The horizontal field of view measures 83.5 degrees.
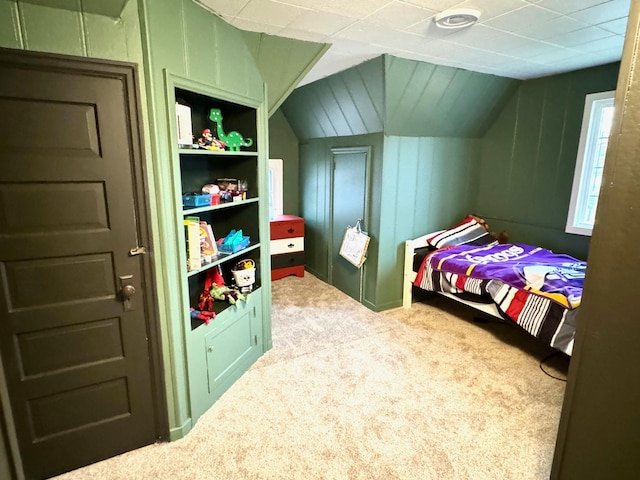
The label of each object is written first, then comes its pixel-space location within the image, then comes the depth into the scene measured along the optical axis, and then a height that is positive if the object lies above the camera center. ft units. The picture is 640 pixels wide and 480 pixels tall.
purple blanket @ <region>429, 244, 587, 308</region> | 7.71 -2.30
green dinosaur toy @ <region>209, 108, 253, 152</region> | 6.95 +0.67
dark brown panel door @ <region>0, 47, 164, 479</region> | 4.48 -1.26
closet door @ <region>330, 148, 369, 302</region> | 11.12 -1.02
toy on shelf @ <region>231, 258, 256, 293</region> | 7.65 -2.19
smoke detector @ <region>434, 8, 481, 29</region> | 5.79 +2.57
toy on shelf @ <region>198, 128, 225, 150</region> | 6.49 +0.52
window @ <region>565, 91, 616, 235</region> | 9.40 +0.32
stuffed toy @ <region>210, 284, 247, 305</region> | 7.18 -2.46
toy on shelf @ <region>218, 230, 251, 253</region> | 7.43 -1.50
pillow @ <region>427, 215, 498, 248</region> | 10.99 -1.95
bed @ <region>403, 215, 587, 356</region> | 7.45 -2.49
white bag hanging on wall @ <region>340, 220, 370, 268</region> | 11.00 -2.29
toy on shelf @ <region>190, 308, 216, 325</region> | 6.55 -2.63
